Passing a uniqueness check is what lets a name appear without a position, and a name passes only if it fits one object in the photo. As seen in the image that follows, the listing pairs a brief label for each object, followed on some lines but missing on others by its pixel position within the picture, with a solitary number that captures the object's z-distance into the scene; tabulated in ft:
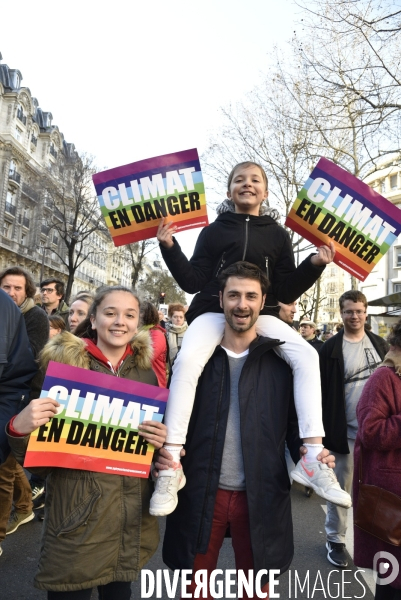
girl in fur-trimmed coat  7.25
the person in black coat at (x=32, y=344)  13.33
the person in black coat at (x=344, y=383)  13.78
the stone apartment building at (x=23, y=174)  155.12
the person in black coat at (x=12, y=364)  7.64
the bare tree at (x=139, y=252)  120.98
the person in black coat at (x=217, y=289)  8.00
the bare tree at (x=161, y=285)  200.18
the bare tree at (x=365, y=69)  30.78
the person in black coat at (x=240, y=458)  7.70
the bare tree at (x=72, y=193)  113.39
